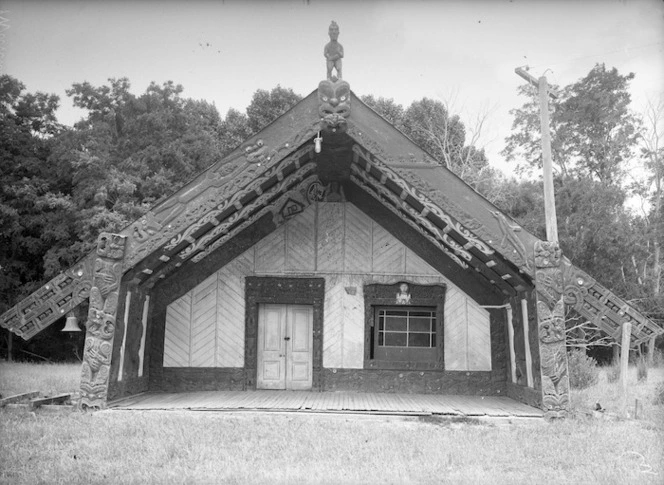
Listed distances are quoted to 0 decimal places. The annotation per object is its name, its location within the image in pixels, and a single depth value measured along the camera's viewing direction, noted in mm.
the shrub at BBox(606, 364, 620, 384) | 16078
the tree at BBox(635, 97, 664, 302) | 21431
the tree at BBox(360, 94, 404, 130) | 27234
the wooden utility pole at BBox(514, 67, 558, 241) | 13555
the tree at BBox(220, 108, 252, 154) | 26203
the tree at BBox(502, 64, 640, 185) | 22391
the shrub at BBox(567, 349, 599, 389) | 13617
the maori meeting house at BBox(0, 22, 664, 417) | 9320
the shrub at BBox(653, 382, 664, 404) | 10852
